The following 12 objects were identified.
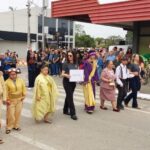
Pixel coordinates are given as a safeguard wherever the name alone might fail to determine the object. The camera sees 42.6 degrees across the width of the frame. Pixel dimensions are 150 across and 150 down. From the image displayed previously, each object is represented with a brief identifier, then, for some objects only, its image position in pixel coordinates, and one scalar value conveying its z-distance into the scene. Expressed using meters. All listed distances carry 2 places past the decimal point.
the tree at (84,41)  44.19
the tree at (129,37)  15.78
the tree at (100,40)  50.51
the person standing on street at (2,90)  3.56
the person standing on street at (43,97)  4.19
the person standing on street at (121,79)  5.18
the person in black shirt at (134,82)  5.39
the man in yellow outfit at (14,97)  3.80
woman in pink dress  5.11
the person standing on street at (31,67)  7.62
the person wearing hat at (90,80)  4.88
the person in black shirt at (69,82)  4.53
